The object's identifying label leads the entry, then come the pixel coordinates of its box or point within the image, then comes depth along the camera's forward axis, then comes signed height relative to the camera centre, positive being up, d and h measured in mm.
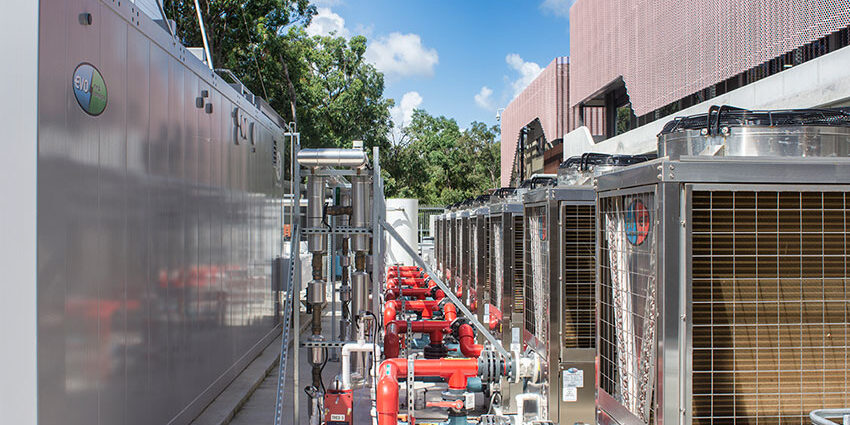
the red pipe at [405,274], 14516 -1176
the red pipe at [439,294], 11254 -1255
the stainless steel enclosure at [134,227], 3648 -41
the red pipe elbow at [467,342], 7695 -1404
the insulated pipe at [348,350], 5316 -1063
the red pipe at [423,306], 10070 -1308
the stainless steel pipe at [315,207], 5602 +121
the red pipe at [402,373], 4961 -1254
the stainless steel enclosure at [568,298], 5559 -668
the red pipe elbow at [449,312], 9133 -1274
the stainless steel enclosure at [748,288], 2902 -305
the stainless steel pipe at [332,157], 5309 +512
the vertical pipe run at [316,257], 5625 -306
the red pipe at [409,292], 11306 -1256
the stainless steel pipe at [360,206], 5695 +129
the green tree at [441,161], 38969 +4198
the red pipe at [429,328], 7825 -1310
